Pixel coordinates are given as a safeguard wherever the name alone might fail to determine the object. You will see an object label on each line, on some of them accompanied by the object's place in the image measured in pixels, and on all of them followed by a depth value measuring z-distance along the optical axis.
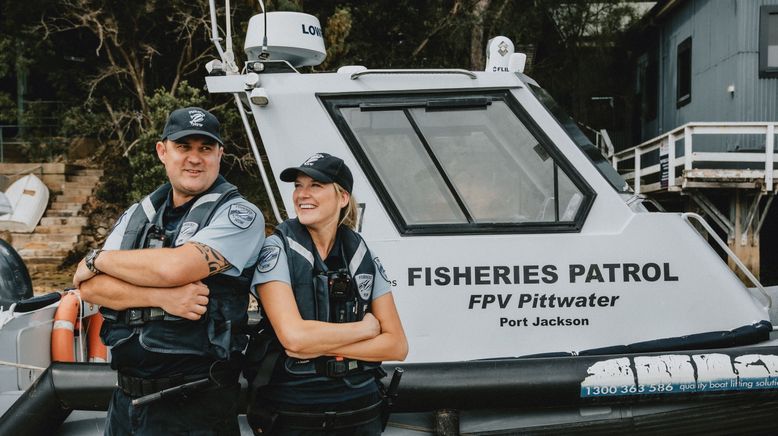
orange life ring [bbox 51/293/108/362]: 3.07
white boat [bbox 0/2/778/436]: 2.80
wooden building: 11.76
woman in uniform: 2.05
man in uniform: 2.03
